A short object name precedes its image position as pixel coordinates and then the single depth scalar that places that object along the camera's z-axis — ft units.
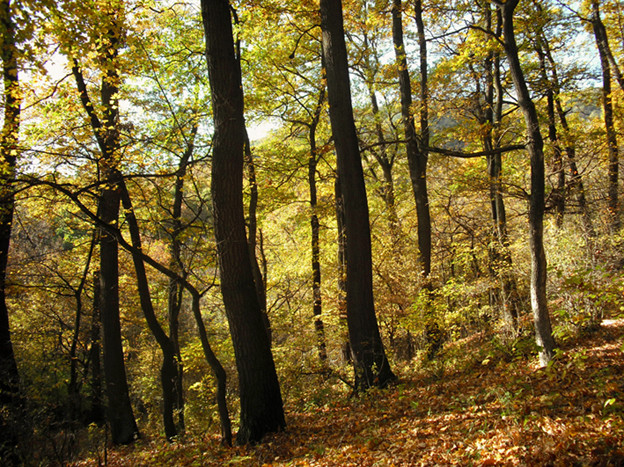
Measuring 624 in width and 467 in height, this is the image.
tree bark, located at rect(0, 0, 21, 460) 13.50
